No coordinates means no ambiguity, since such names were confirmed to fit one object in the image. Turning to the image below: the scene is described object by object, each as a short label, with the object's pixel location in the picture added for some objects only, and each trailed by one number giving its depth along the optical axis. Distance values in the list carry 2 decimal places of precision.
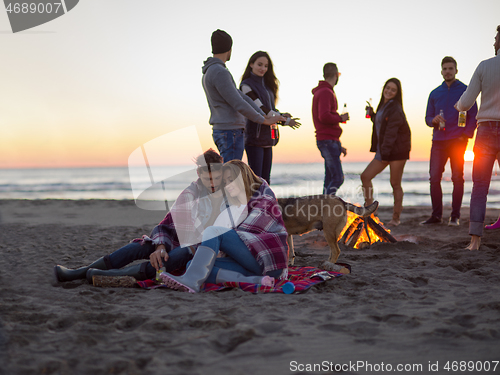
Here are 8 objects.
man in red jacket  5.86
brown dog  4.53
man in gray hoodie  4.34
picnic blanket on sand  3.20
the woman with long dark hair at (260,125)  4.96
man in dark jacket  6.50
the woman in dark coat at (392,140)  6.61
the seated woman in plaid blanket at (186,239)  3.38
